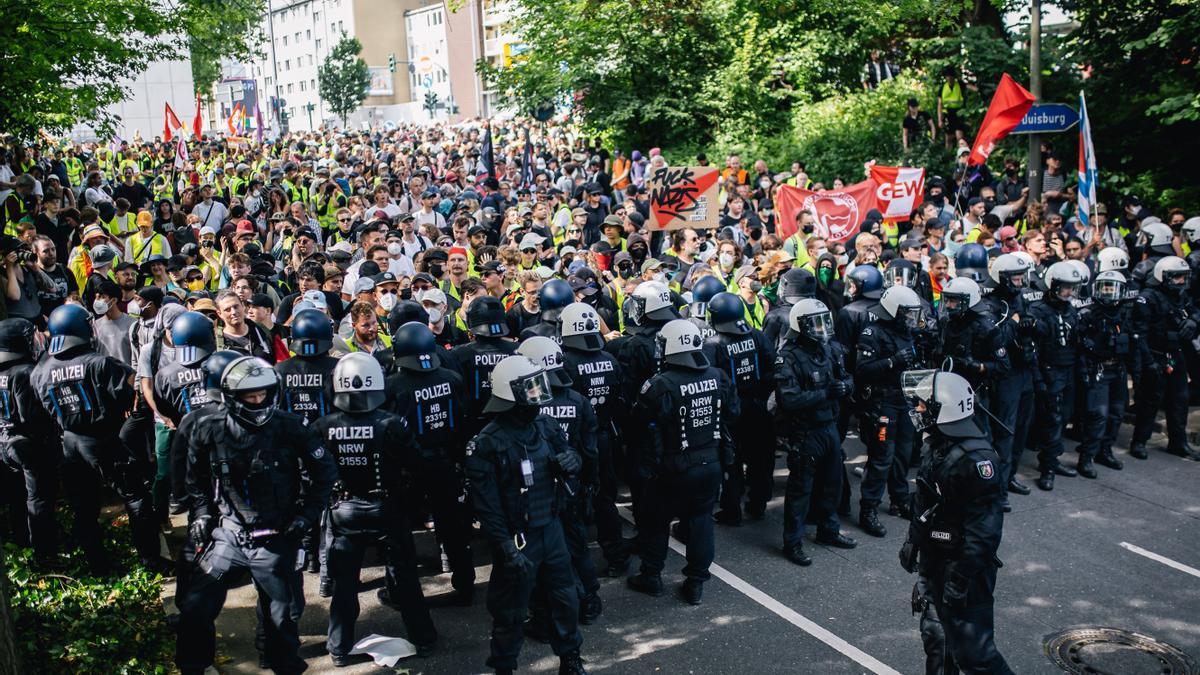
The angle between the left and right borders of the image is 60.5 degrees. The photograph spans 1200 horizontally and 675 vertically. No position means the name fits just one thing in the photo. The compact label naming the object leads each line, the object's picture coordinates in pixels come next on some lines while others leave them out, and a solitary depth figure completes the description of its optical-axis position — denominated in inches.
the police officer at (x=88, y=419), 301.9
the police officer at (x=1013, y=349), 382.0
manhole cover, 264.8
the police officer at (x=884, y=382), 356.8
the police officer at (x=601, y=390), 321.4
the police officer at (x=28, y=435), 309.3
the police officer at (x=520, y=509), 246.8
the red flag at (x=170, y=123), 943.7
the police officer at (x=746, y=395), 347.3
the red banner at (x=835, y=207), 577.6
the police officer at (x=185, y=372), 290.0
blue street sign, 613.9
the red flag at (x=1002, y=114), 593.9
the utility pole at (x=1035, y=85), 626.2
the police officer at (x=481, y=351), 321.7
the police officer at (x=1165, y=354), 432.8
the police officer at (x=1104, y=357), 413.4
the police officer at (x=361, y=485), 263.4
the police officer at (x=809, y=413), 331.3
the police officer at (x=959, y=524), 235.9
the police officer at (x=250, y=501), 242.7
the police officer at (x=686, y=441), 300.2
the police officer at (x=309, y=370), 295.9
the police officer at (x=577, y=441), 283.0
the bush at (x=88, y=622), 244.2
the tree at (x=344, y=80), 2618.1
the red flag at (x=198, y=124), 988.4
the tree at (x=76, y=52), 491.2
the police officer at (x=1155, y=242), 500.7
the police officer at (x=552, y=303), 354.0
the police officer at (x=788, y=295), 373.1
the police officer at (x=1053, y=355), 400.8
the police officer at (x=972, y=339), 366.3
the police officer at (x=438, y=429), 294.0
